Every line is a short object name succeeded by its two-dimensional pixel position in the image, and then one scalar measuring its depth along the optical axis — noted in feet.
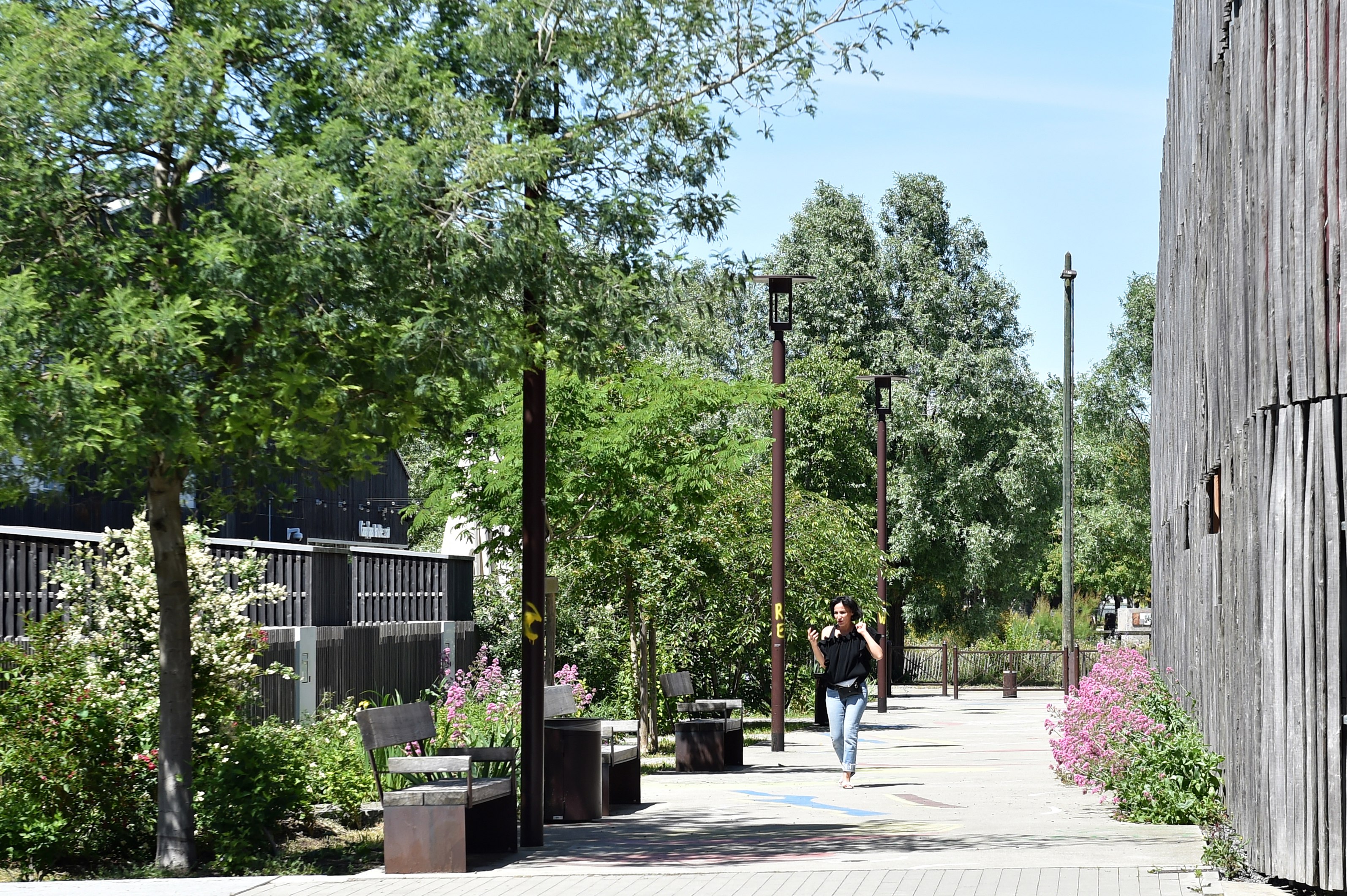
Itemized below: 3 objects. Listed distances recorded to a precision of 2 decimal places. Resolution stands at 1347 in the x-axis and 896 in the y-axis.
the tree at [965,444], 147.54
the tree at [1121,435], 164.14
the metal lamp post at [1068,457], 117.80
